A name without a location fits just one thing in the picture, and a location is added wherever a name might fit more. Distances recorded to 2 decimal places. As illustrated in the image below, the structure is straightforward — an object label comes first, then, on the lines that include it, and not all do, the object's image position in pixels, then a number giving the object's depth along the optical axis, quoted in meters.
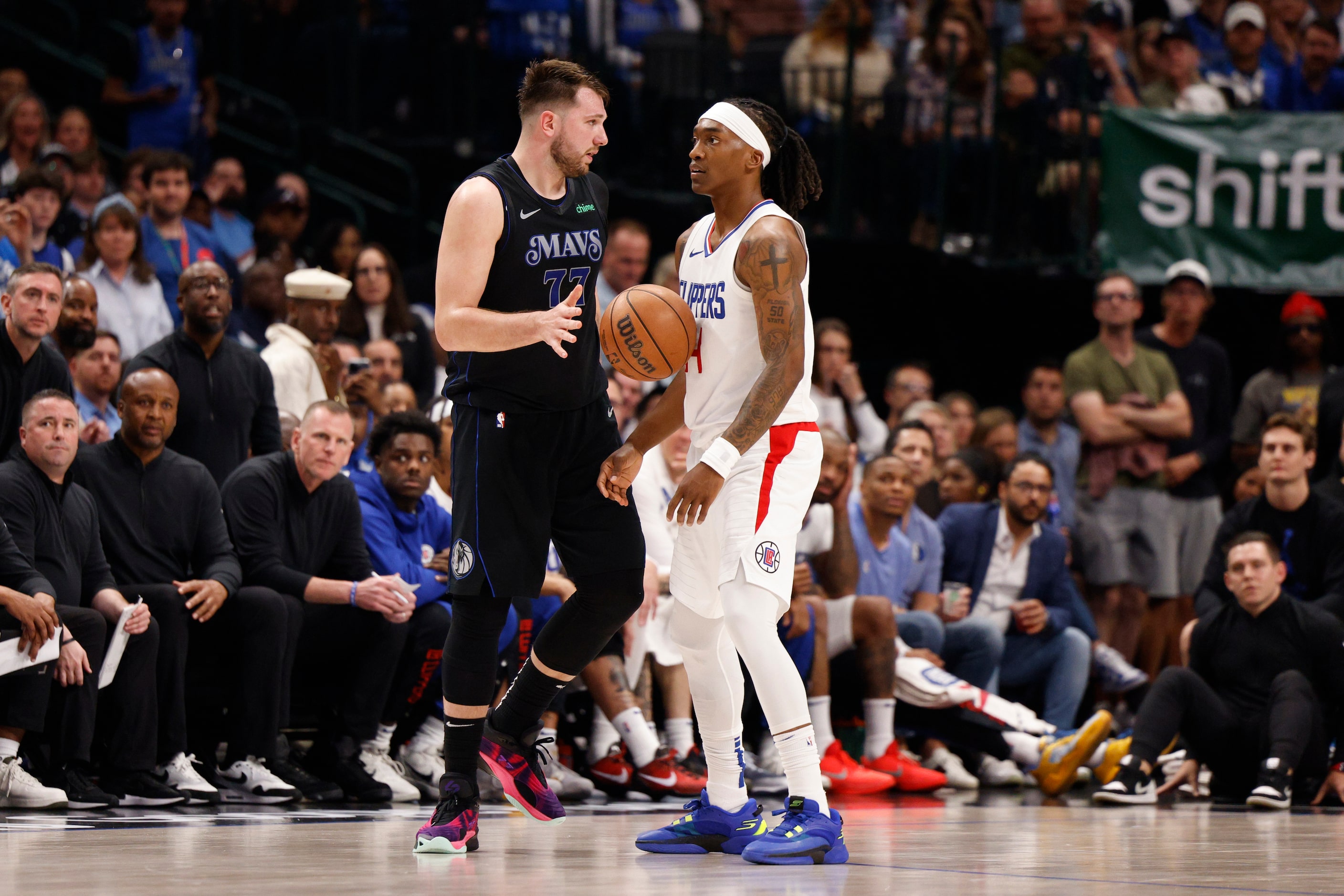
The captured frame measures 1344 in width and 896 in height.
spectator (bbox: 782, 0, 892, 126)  24.59
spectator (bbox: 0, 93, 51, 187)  20.83
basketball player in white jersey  10.02
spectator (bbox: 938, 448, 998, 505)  20.58
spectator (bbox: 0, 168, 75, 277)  17.34
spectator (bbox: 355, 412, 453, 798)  15.87
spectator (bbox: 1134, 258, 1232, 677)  21.45
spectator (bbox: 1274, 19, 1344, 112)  24.75
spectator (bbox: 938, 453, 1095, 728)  19.09
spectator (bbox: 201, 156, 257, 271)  21.62
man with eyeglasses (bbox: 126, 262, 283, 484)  16.34
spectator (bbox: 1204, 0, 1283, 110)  25.39
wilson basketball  10.35
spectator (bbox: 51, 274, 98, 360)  16.58
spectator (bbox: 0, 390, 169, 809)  13.66
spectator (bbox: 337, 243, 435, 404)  20.11
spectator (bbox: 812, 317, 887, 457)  21.73
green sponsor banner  22.92
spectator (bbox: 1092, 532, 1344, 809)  15.97
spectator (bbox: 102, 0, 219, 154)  23.87
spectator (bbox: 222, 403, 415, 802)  15.33
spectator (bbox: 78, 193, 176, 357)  18.22
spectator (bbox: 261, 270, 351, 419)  18.00
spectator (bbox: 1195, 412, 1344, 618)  17.69
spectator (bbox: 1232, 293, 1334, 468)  21.67
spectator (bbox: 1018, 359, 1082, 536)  21.66
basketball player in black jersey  10.15
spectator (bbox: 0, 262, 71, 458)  14.93
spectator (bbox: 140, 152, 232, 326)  19.55
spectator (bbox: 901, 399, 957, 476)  21.20
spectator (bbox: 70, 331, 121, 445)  16.34
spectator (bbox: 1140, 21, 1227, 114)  24.48
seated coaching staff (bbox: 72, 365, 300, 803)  14.40
